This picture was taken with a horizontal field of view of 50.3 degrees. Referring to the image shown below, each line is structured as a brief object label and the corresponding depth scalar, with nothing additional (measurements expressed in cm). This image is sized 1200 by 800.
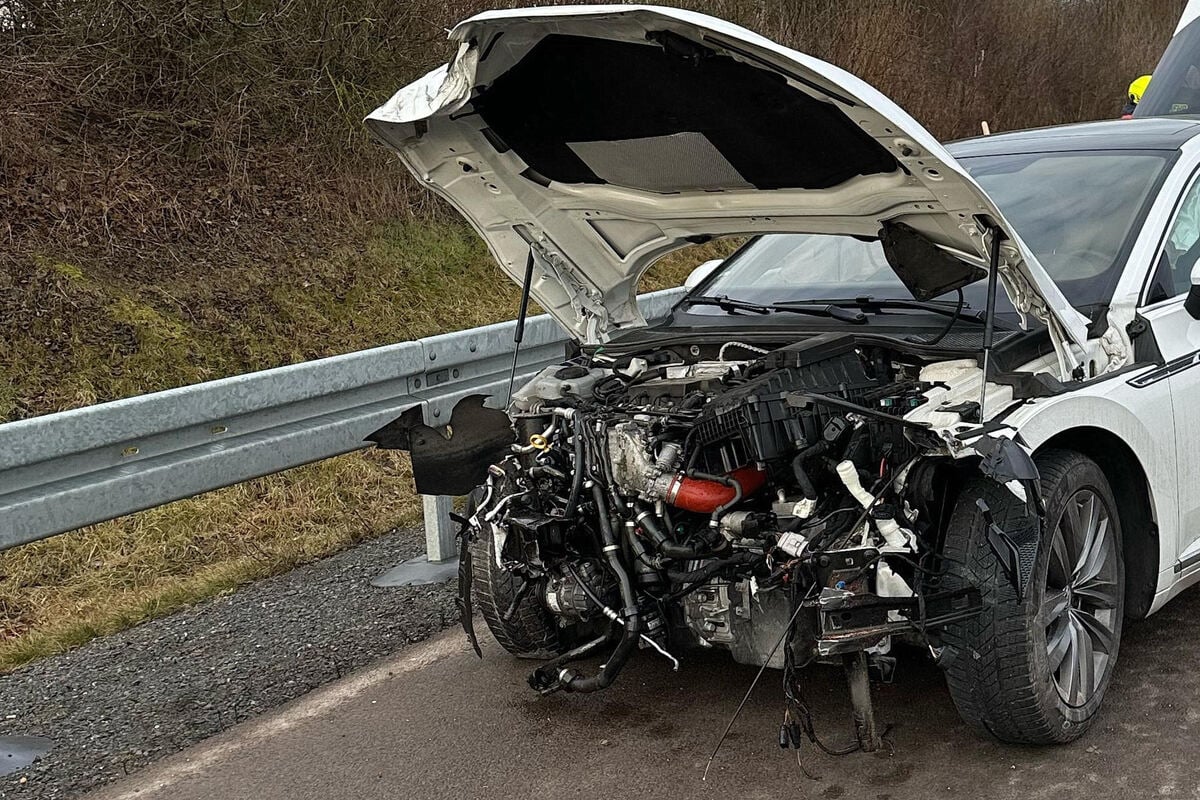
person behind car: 1028
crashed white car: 364
